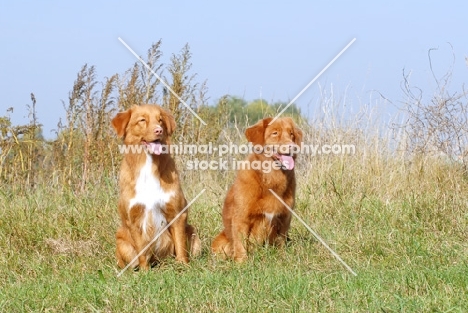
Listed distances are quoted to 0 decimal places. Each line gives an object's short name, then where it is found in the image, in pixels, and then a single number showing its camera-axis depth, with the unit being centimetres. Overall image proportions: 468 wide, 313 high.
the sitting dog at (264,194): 1002
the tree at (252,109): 1605
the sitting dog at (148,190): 962
